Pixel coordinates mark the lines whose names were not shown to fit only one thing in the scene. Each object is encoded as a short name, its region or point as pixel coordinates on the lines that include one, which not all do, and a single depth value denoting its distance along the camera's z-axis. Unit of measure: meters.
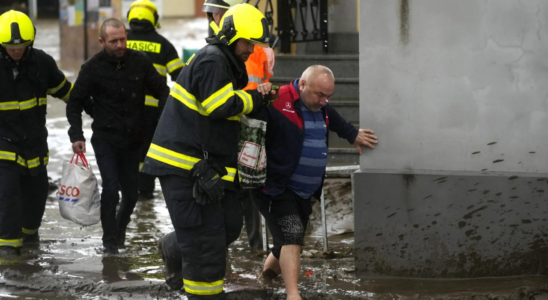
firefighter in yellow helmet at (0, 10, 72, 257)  12.30
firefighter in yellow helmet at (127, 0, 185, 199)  15.86
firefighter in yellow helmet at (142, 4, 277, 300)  8.87
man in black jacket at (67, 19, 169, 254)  12.55
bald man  9.96
